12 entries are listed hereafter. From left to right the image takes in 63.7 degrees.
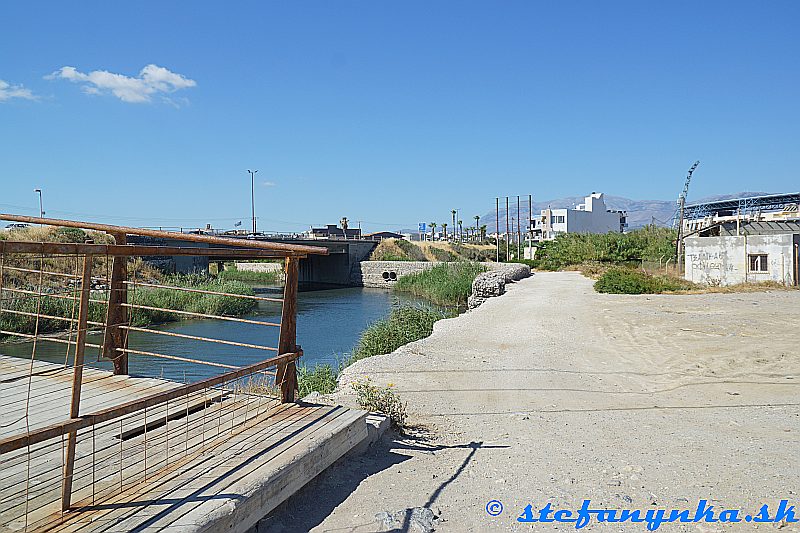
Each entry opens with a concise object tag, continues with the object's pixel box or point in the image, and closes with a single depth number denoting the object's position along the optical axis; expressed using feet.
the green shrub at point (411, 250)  183.44
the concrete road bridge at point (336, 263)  167.53
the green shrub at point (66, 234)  78.64
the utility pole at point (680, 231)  102.26
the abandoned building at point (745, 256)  79.05
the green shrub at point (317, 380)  30.01
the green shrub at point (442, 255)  186.72
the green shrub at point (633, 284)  76.93
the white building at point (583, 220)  300.61
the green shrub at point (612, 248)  131.64
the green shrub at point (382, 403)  18.43
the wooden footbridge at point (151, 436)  9.72
